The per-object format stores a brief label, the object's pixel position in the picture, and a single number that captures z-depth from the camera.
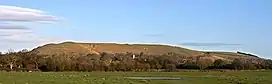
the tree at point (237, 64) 158.75
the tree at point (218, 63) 167.68
